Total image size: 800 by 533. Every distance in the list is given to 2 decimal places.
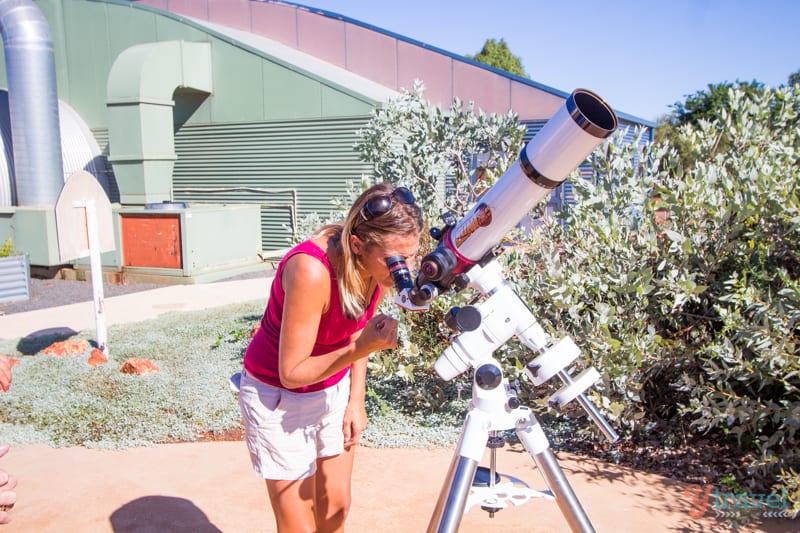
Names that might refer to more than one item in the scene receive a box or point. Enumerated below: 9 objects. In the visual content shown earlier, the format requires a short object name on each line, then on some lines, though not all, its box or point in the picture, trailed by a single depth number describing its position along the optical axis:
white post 6.24
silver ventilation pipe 11.47
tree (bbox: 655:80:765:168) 28.11
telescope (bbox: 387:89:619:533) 1.84
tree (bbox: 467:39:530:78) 37.28
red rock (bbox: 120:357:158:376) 5.58
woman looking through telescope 1.99
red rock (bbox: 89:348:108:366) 5.92
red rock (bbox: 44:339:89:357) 6.26
